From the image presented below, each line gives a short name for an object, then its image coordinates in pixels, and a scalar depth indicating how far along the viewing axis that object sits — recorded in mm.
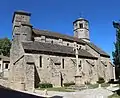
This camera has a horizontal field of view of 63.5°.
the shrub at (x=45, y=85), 15935
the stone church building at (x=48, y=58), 16416
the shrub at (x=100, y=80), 20350
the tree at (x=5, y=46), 29297
